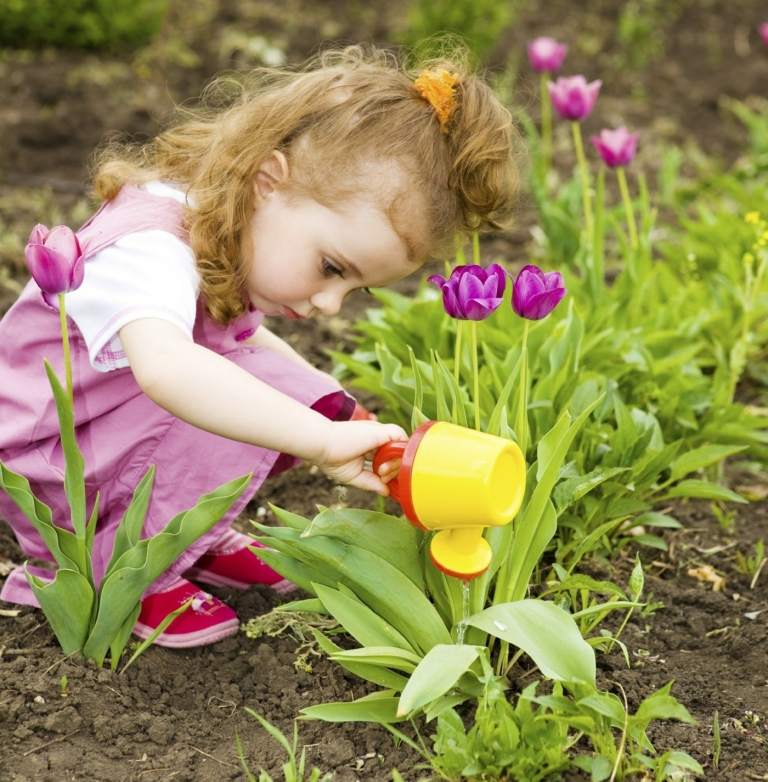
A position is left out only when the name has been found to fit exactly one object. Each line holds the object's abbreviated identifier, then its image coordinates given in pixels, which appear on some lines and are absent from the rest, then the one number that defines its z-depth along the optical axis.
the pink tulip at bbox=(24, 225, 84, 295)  2.06
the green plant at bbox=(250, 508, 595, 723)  2.12
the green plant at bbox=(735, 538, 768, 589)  2.49
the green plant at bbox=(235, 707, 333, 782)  2.08
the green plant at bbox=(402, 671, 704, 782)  2.08
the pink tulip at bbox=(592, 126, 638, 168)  2.76
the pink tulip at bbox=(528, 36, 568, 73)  2.99
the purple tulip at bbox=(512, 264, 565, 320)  2.12
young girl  2.17
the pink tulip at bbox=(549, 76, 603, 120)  2.77
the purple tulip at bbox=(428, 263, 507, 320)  2.09
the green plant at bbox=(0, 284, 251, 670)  2.18
